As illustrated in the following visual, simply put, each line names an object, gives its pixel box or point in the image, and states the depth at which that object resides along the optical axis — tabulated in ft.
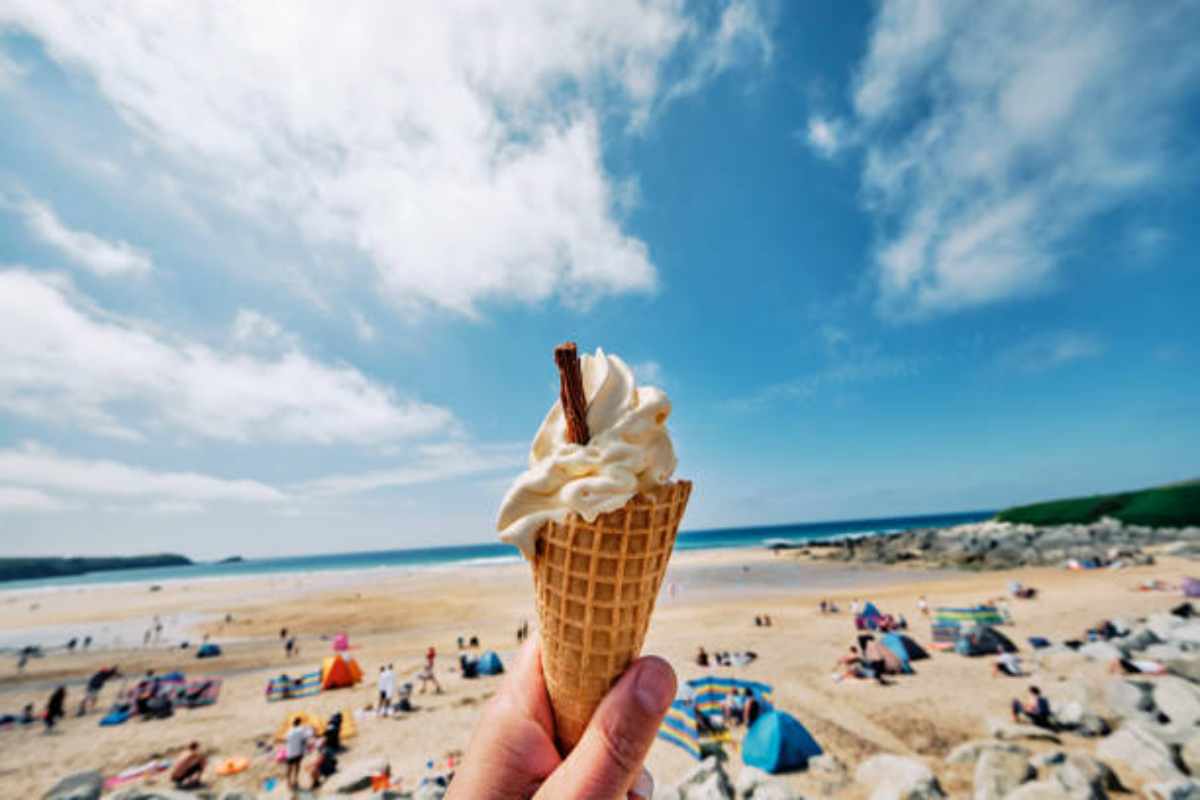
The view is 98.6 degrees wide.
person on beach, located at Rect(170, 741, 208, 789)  31.37
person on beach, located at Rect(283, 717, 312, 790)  31.55
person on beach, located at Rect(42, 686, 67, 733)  46.45
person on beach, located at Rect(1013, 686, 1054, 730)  29.71
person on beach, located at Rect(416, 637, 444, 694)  48.37
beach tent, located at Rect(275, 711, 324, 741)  36.17
